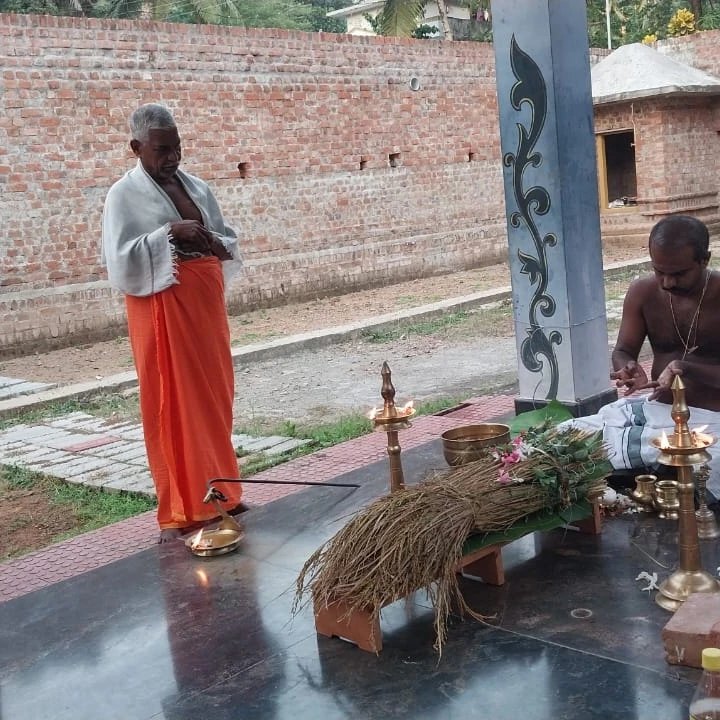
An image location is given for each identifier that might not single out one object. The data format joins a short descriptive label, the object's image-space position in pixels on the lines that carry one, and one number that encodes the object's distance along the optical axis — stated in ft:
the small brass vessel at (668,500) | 12.25
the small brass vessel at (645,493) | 12.51
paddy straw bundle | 9.42
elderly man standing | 13.83
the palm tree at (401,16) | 72.64
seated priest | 11.80
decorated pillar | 16.12
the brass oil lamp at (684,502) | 8.80
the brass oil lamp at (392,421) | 11.89
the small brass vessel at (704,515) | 11.44
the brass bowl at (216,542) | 12.89
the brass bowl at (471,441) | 12.65
